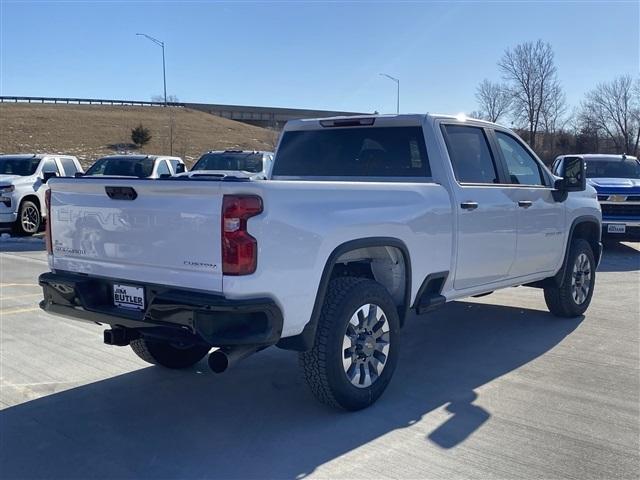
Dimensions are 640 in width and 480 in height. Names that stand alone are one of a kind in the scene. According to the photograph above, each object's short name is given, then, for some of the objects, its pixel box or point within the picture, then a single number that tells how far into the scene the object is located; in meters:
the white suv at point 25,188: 15.15
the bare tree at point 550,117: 54.31
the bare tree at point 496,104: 56.03
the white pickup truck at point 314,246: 3.79
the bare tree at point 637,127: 49.81
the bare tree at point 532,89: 54.84
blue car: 12.70
